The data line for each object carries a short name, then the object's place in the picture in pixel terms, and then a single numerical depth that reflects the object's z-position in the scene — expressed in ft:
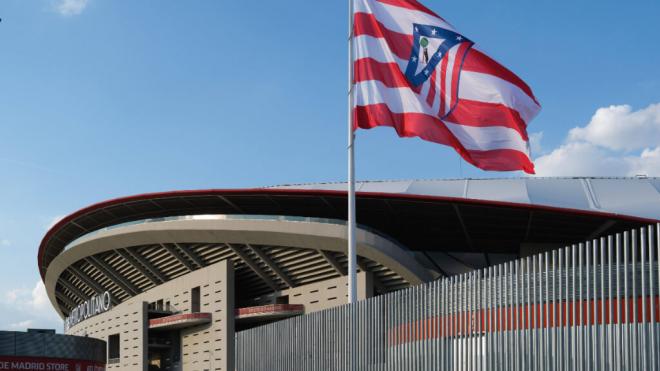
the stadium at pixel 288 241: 175.73
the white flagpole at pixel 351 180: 70.95
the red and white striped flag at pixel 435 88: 70.59
